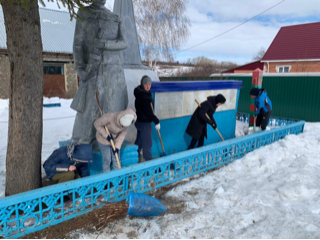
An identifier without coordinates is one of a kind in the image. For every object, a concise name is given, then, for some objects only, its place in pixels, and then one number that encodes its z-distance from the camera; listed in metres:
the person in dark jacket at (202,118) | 4.54
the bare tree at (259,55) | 43.50
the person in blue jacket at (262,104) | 5.93
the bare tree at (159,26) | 15.74
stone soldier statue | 3.72
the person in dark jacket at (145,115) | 4.02
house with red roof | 16.57
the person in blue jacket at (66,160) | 3.29
